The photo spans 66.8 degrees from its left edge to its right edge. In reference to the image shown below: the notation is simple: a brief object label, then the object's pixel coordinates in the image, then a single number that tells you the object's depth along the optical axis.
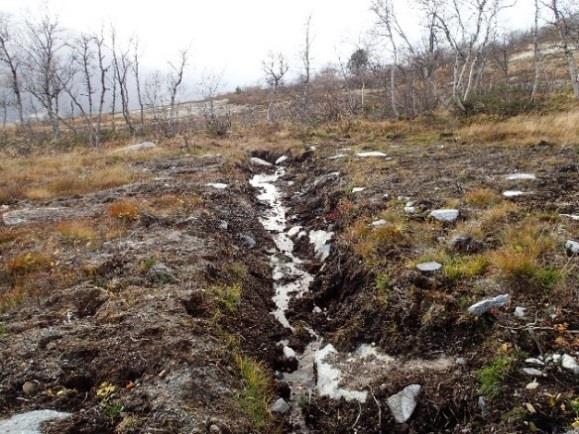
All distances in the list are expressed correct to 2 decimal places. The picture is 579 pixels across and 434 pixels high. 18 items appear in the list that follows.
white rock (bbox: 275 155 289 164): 17.61
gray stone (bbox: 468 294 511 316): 4.85
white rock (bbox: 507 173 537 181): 8.88
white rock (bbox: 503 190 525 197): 7.99
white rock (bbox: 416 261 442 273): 5.96
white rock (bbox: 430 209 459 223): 7.42
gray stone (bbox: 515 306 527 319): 4.65
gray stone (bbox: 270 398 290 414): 4.63
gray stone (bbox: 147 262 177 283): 6.29
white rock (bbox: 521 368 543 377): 3.92
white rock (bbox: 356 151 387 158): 13.82
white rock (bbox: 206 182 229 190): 11.81
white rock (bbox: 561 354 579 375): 3.83
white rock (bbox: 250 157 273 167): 17.28
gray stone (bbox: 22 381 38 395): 4.18
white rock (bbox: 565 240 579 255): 5.49
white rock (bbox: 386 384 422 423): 4.21
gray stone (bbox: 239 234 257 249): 8.83
